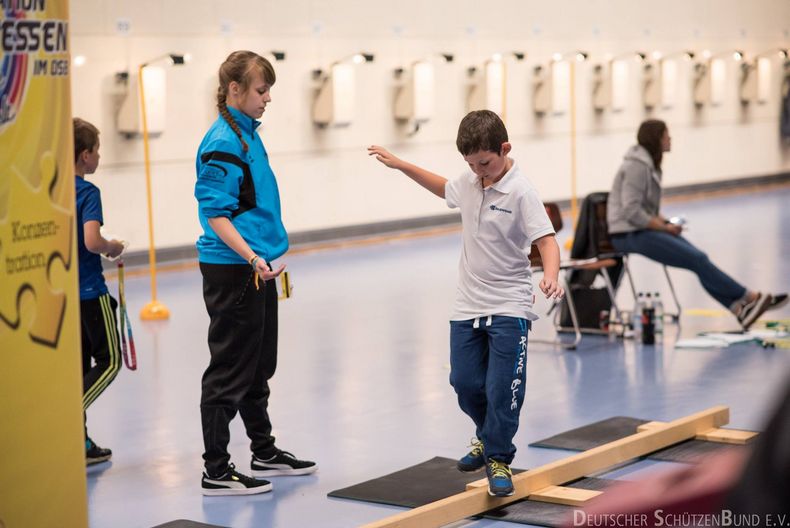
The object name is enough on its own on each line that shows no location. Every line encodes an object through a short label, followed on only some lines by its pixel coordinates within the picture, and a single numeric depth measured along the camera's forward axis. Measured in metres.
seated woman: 13.63
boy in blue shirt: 8.73
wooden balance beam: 7.27
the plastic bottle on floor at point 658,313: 13.61
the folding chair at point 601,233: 14.21
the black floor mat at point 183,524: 7.57
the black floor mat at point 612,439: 8.98
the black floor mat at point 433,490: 7.65
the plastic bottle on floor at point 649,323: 13.25
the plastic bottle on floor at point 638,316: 13.48
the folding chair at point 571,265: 13.35
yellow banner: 5.72
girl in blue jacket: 8.03
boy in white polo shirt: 7.66
